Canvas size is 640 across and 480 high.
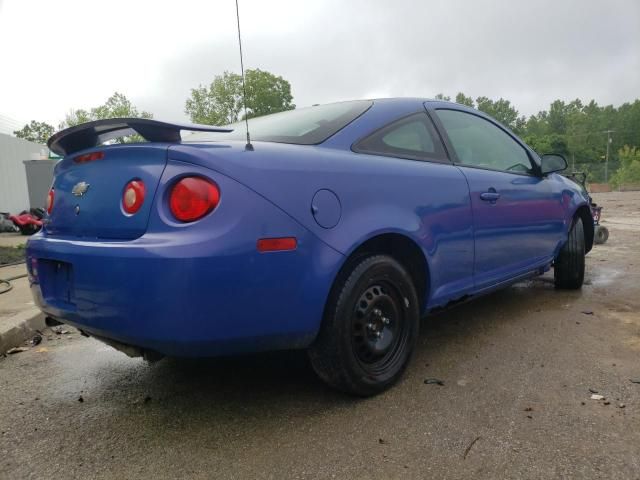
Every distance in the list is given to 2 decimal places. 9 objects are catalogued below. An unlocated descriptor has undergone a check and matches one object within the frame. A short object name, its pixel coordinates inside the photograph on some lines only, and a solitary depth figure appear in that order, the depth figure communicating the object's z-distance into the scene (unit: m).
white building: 14.77
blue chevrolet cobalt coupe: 1.87
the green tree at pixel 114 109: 44.62
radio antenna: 2.09
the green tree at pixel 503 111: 88.69
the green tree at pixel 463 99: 85.32
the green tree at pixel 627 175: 40.47
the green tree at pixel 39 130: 78.00
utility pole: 47.76
